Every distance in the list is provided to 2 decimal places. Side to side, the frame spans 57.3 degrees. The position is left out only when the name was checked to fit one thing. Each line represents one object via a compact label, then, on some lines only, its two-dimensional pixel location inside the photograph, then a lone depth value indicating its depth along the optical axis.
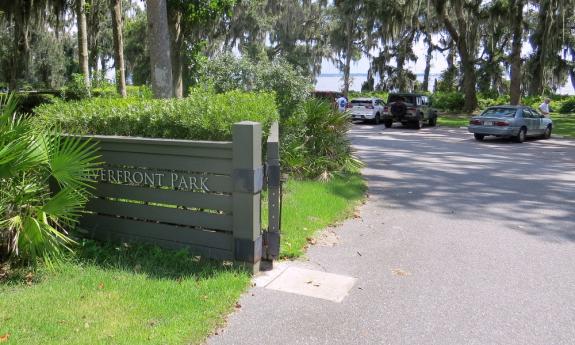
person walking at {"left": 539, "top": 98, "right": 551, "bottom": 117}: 24.58
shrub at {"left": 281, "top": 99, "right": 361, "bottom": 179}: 9.88
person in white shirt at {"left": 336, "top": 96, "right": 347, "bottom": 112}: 25.96
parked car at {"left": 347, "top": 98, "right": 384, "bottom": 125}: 30.06
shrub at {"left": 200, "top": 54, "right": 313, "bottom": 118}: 10.03
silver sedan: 20.09
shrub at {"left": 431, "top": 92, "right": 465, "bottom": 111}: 38.34
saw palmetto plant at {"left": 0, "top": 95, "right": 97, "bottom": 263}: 4.75
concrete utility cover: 4.70
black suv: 26.62
